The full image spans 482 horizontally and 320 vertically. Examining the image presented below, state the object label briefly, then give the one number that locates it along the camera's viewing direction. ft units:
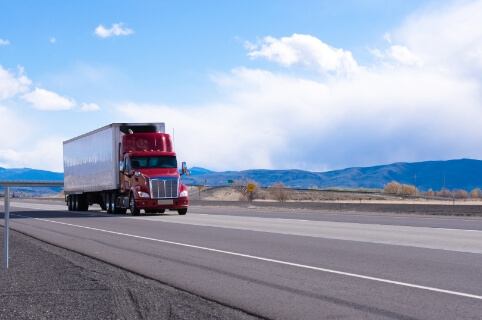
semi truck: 110.73
